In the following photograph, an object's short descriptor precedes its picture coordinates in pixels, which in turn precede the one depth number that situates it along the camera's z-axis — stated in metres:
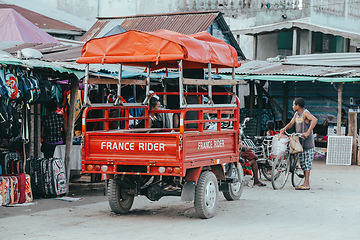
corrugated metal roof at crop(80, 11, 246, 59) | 20.80
